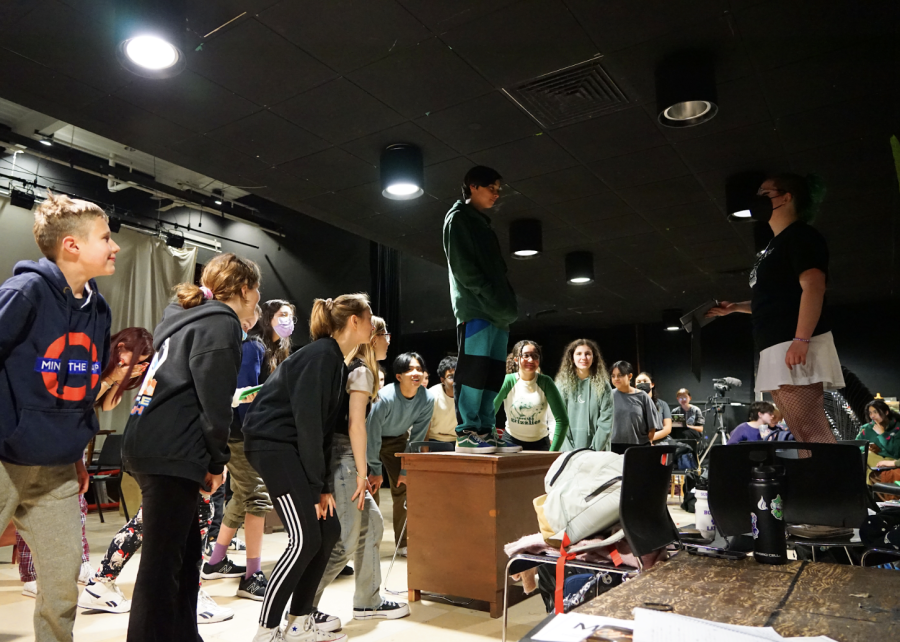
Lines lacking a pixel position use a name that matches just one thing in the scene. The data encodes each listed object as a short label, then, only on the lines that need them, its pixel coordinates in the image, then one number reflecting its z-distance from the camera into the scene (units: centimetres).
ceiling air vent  345
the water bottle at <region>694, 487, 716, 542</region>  216
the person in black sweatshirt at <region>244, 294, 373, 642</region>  215
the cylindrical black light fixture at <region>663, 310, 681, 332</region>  1024
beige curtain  852
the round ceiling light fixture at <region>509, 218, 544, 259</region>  603
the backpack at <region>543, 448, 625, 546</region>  186
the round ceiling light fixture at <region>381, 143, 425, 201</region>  430
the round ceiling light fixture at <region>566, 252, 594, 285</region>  712
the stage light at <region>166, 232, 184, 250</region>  880
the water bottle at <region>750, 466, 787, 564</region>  150
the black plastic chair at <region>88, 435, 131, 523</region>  641
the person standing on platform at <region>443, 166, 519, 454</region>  293
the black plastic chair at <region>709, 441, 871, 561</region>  166
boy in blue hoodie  154
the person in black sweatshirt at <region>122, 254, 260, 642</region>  175
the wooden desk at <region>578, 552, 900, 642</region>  95
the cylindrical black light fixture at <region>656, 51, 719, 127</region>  330
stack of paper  85
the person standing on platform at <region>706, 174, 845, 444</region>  216
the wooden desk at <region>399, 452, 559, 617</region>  276
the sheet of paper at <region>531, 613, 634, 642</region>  88
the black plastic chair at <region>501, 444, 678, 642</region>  170
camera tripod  853
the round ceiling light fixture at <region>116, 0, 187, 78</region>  277
